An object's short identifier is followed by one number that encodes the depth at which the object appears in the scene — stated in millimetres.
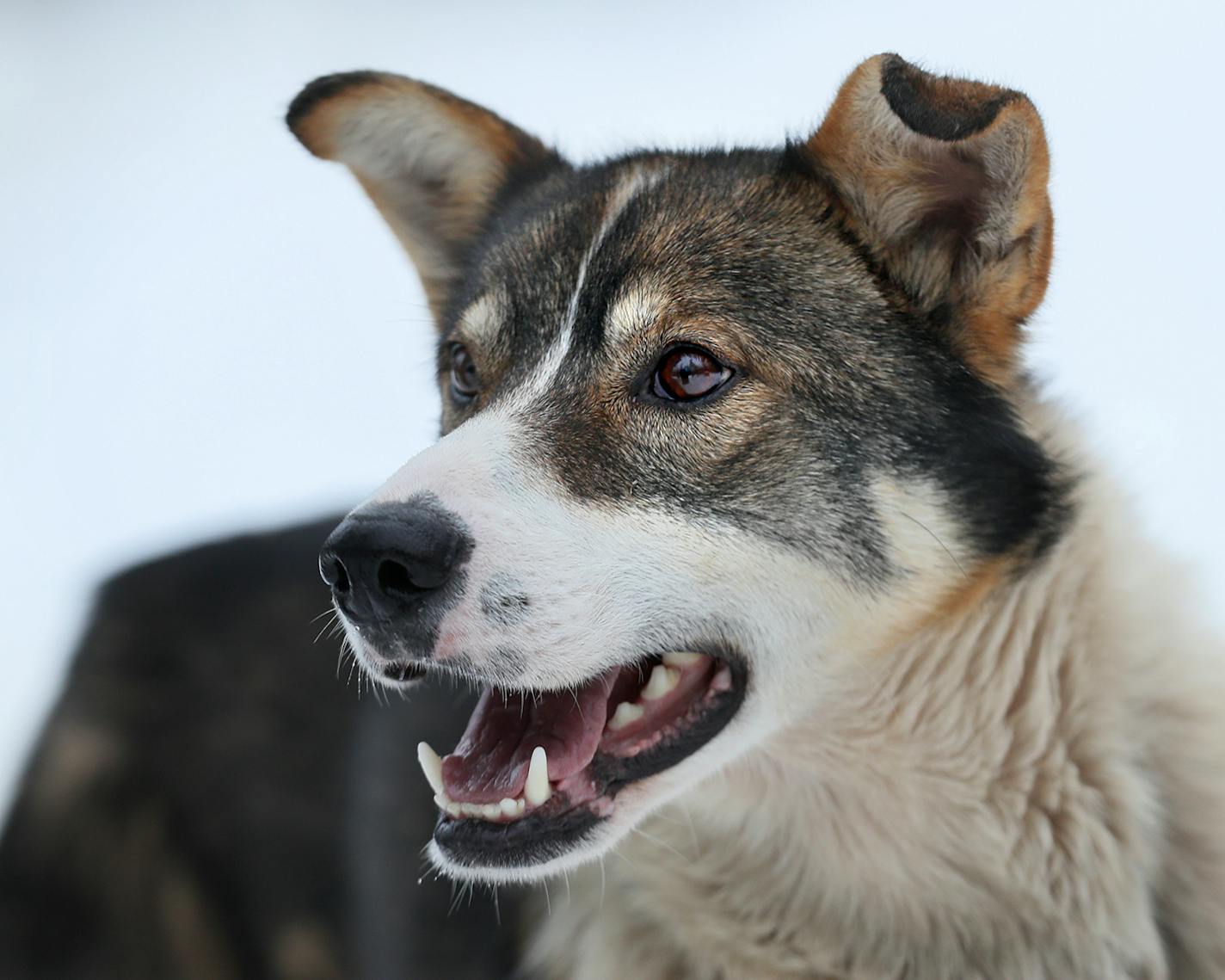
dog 2279
